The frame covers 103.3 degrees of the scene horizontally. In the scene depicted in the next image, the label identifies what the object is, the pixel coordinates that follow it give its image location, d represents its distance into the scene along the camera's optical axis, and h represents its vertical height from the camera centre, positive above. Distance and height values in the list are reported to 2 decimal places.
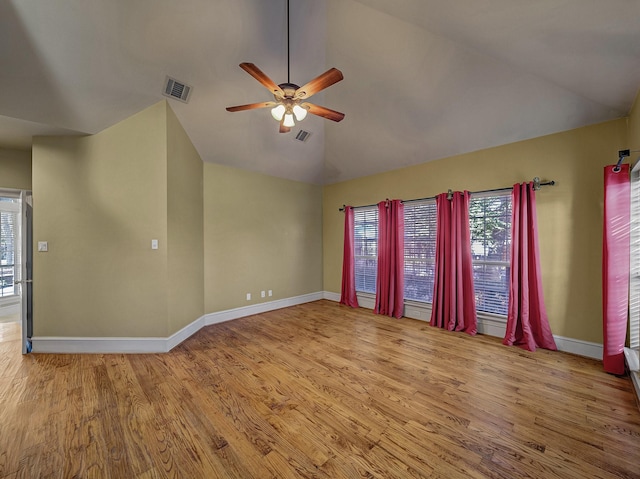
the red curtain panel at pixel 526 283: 3.09 -0.57
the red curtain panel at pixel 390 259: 4.43 -0.41
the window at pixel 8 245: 4.57 -0.16
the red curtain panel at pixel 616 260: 2.42 -0.22
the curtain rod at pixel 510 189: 3.09 +0.65
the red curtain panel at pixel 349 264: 5.15 -0.56
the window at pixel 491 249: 3.50 -0.17
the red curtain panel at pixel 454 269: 3.68 -0.48
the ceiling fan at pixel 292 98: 2.05 +1.28
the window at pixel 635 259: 2.36 -0.21
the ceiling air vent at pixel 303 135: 4.23 +1.72
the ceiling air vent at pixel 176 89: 2.88 +1.73
